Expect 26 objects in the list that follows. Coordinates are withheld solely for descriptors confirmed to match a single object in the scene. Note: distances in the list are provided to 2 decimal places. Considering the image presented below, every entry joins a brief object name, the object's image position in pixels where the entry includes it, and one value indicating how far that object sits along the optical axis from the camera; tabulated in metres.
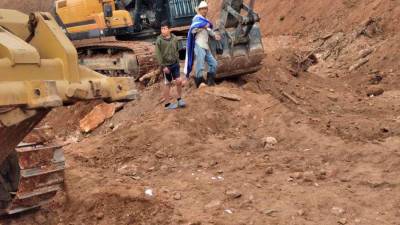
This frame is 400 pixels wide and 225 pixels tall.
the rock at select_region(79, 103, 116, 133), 11.05
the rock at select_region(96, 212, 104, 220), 5.92
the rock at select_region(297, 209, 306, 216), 5.42
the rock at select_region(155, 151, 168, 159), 7.81
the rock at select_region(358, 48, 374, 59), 15.14
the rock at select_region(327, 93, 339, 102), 11.32
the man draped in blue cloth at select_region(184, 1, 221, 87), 9.84
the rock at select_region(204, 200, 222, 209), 5.79
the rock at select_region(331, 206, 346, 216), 5.41
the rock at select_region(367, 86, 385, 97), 11.90
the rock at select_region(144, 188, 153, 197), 6.22
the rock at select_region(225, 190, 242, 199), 6.02
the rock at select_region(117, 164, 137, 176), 7.36
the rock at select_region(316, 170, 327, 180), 6.48
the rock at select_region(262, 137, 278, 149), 8.05
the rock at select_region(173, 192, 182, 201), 6.11
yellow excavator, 12.94
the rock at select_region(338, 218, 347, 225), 5.20
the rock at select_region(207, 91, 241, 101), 9.68
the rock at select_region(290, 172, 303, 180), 6.52
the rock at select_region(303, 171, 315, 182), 6.42
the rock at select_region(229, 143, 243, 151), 8.02
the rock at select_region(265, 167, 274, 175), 6.78
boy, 9.48
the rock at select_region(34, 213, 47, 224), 6.01
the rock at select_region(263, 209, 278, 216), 5.53
